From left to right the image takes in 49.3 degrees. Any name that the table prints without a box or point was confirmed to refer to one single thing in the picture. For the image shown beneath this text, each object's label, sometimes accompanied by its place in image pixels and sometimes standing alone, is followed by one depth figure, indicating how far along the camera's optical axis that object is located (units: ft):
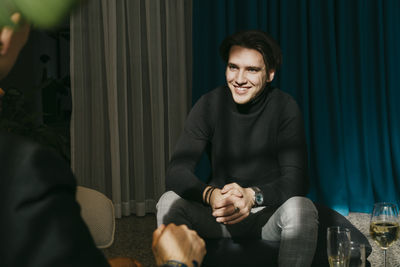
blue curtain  10.16
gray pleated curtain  10.52
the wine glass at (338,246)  3.55
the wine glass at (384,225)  4.16
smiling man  5.76
